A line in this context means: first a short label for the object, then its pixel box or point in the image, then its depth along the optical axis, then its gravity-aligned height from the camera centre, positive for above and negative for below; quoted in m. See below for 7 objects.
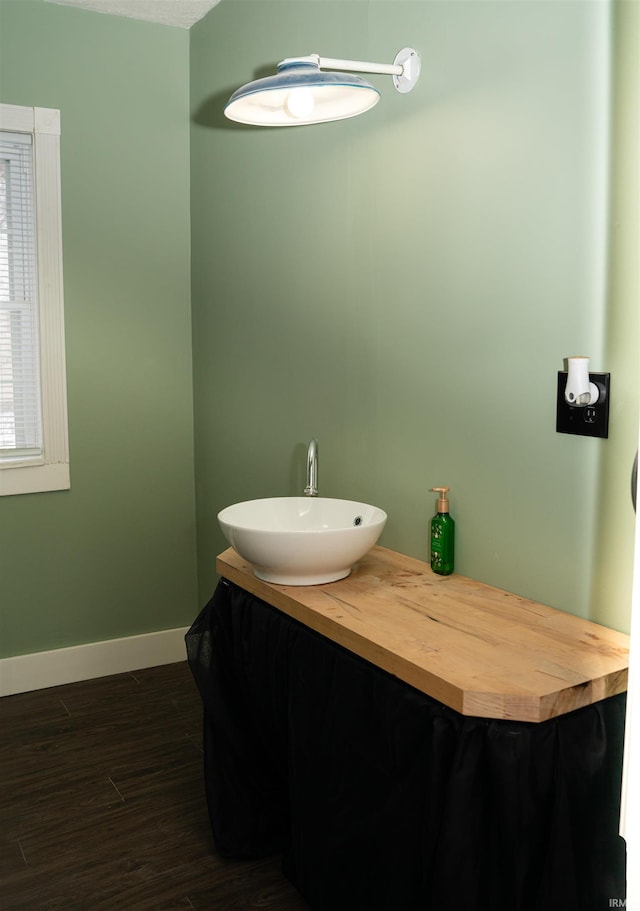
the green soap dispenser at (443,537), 2.08 -0.42
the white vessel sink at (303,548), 1.88 -0.42
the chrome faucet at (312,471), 2.38 -0.30
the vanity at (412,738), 1.37 -0.71
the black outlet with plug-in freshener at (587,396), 1.67 -0.06
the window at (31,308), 3.12 +0.21
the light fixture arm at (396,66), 1.93 +0.73
